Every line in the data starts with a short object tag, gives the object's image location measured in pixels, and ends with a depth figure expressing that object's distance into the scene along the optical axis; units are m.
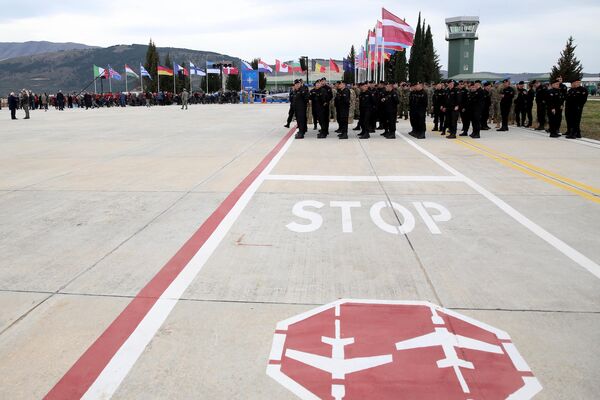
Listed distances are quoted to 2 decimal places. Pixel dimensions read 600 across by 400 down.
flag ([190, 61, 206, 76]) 66.31
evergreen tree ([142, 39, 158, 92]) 109.86
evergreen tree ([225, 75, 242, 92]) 111.66
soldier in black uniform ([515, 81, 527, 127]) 19.88
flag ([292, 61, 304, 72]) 66.45
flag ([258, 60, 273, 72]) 62.53
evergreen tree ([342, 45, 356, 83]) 92.12
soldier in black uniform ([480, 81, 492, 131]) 18.98
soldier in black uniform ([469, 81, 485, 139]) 16.44
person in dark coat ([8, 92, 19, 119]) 30.66
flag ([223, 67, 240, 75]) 68.00
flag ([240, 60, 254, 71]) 60.17
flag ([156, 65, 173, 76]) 62.24
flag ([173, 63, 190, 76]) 64.49
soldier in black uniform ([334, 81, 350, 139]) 16.78
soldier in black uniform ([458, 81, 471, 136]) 16.55
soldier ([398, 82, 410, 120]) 24.67
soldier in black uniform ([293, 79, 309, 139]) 16.61
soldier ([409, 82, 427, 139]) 16.60
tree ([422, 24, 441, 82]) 86.12
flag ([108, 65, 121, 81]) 57.88
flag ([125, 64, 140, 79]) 57.03
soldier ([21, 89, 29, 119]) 30.11
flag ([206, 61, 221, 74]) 66.23
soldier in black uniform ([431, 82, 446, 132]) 17.75
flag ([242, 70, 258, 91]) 60.34
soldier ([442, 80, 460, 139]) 16.36
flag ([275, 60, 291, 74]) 61.84
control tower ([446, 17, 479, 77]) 102.31
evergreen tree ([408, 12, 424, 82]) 87.25
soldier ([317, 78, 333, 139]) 16.89
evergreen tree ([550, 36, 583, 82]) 71.15
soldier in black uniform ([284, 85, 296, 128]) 20.32
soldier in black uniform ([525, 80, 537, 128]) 19.55
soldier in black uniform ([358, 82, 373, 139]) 16.58
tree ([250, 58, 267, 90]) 108.81
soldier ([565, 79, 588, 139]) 15.71
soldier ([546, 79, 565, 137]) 16.56
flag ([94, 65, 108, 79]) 54.68
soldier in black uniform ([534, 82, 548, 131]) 18.25
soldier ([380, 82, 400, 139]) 16.78
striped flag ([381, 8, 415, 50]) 23.79
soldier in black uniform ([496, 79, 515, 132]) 18.86
